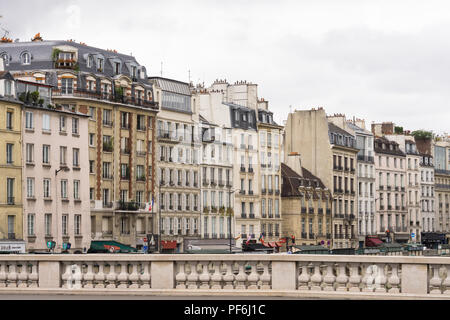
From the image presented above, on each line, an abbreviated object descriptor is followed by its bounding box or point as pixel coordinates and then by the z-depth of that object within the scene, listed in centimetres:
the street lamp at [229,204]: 11706
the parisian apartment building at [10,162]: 8606
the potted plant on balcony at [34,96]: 8956
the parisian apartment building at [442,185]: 17075
